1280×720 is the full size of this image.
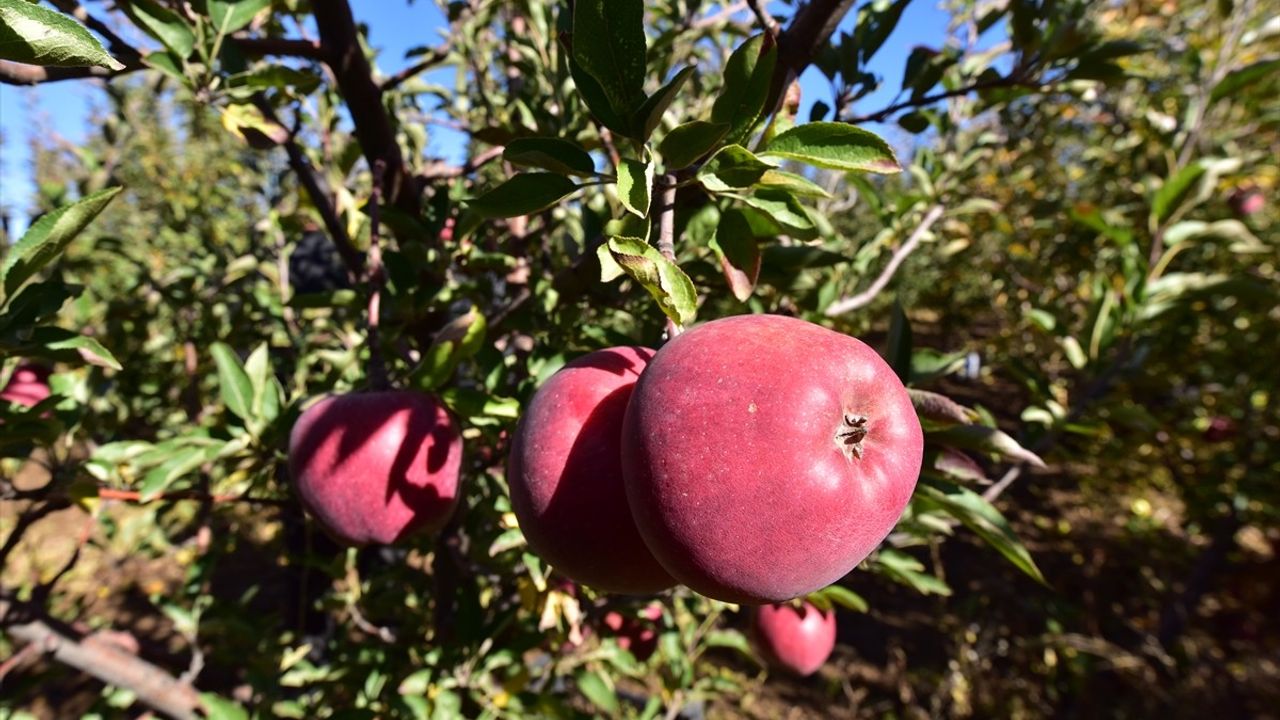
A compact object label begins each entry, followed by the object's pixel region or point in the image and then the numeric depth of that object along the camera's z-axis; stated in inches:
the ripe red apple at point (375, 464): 11.1
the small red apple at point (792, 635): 21.6
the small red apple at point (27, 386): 18.3
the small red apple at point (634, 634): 21.5
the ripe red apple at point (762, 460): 6.8
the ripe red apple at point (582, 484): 8.2
